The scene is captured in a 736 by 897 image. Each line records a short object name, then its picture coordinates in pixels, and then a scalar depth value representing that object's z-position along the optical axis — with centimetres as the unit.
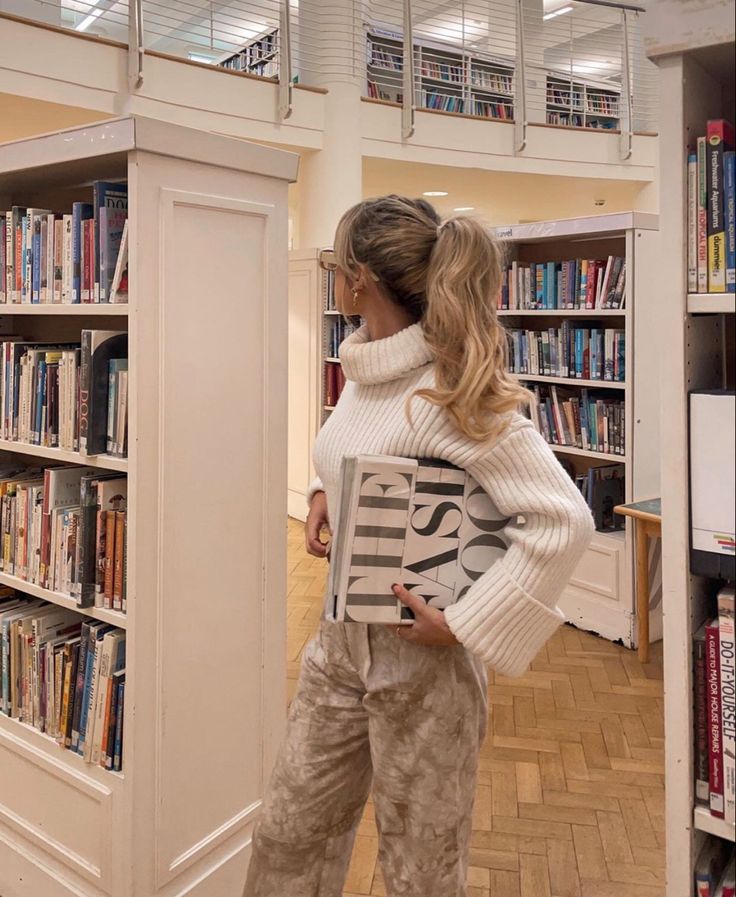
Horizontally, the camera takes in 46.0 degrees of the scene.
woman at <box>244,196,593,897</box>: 147
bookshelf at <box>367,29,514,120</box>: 908
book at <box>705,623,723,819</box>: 121
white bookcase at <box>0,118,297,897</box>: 200
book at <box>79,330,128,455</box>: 204
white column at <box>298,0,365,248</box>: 761
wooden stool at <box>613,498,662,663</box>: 391
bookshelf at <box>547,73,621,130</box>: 1033
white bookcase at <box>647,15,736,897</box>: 117
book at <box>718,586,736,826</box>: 119
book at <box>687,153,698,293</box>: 117
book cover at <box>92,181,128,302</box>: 204
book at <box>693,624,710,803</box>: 123
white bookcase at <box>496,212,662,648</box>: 419
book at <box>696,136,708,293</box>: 116
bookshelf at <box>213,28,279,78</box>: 906
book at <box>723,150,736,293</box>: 113
